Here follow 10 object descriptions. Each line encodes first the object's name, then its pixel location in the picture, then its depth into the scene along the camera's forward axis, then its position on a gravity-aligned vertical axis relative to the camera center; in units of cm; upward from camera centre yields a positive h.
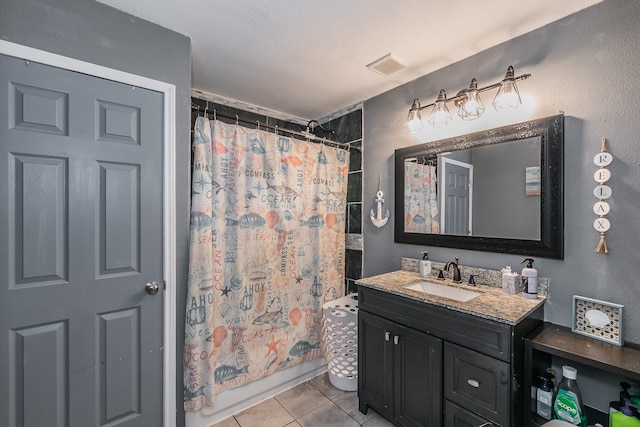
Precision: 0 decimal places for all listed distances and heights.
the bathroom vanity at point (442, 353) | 123 -73
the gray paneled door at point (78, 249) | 119 -18
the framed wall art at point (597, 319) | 124 -49
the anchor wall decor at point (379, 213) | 233 +0
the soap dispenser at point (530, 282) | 147 -37
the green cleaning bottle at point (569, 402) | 121 -84
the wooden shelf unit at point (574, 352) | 107 -58
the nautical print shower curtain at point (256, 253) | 170 -30
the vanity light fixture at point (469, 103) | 152 +68
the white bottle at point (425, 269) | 193 -39
